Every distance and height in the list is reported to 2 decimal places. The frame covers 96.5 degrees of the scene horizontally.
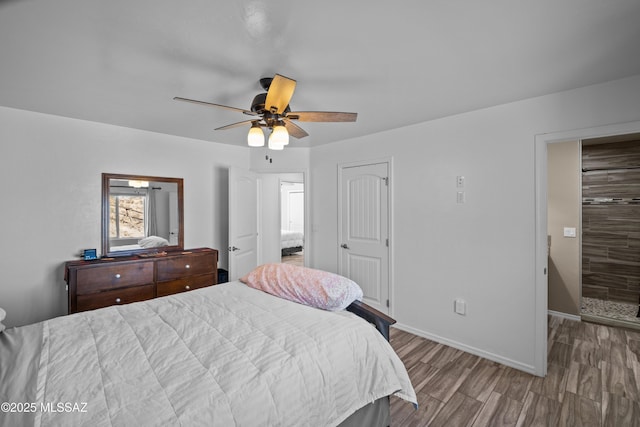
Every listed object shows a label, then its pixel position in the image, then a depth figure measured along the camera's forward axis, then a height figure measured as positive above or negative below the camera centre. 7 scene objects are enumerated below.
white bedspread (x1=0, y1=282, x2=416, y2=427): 1.01 -0.65
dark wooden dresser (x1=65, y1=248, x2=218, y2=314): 2.68 -0.68
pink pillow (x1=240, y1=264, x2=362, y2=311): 1.86 -0.52
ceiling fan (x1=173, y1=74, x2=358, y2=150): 1.81 +0.70
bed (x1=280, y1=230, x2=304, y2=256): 7.67 -0.81
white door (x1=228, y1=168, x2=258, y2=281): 3.78 -0.13
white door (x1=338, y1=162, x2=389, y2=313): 3.51 -0.22
